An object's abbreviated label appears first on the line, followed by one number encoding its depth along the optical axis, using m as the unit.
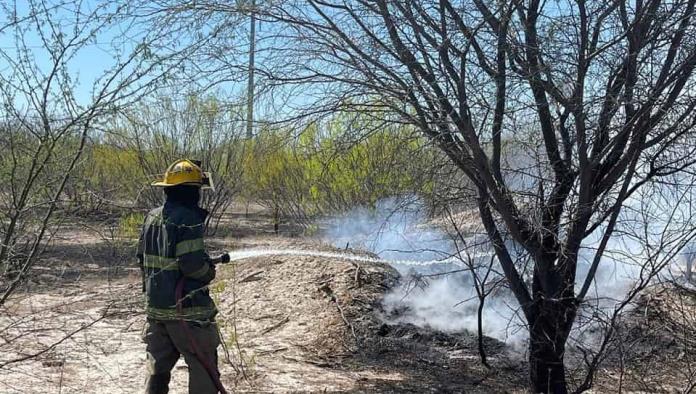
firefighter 4.00
